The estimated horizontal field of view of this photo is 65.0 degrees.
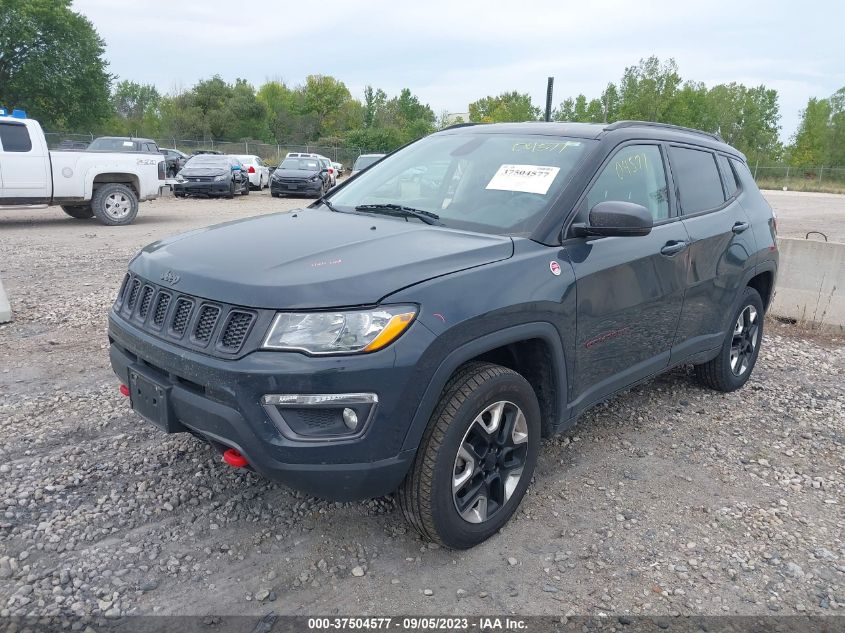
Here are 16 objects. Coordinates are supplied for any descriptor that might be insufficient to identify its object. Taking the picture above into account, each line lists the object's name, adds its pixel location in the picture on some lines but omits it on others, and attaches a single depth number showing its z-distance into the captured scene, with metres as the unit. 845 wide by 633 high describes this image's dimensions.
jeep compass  2.42
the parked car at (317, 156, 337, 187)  25.51
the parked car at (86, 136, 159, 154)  22.20
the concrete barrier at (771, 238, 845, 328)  6.94
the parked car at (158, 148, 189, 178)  27.44
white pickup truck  11.74
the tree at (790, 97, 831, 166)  70.50
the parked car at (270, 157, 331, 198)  22.73
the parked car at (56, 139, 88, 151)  27.90
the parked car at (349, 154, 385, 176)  20.35
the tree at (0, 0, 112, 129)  44.12
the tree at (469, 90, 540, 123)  66.31
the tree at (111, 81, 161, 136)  61.28
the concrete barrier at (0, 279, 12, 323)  5.99
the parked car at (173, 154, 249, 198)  20.73
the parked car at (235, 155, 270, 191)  24.84
